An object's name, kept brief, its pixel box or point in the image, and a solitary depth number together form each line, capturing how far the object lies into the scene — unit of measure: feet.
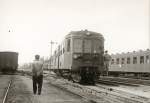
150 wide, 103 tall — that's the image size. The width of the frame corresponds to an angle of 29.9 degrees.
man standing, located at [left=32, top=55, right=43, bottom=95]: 34.30
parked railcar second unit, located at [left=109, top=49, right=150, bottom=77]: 88.28
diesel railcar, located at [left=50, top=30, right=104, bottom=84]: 56.90
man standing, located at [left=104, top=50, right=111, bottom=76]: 60.23
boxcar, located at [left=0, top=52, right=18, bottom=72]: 124.67
